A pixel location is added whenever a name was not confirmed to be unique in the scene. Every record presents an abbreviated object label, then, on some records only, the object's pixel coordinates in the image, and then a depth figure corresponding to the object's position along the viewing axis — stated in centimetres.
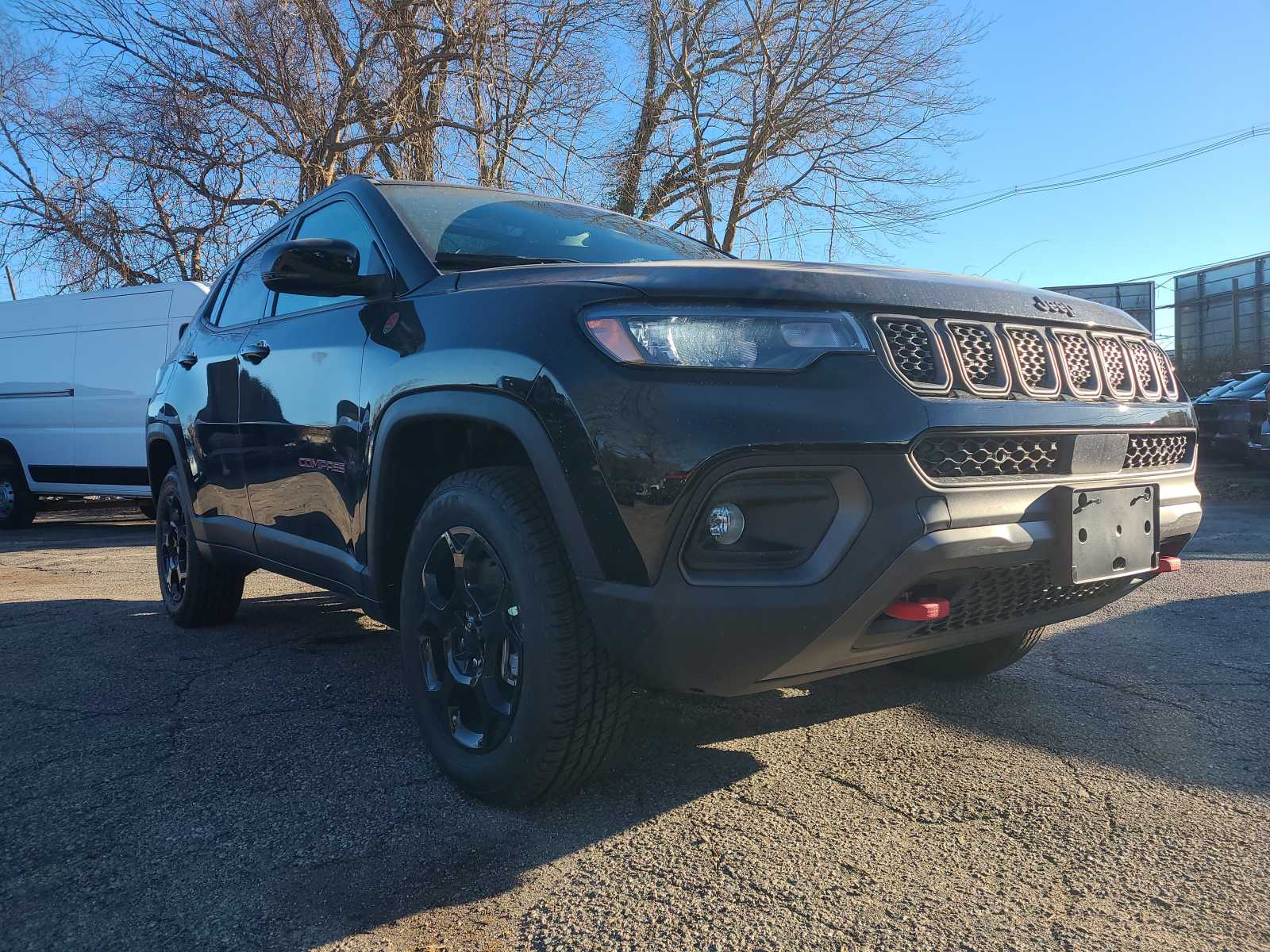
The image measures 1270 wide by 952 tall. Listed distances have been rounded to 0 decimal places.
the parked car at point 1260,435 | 980
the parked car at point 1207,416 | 1132
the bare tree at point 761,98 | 1616
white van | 902
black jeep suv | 186
